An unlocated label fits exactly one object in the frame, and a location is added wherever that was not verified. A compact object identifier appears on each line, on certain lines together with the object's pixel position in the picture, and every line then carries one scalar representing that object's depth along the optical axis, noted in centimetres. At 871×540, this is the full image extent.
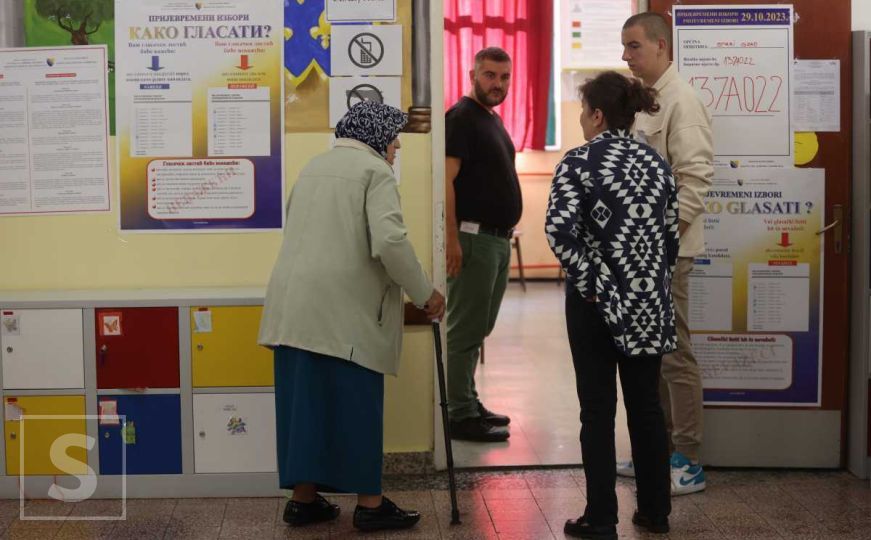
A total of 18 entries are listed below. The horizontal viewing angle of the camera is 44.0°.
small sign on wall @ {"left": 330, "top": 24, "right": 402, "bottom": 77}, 392
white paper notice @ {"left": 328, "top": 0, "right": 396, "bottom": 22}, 391
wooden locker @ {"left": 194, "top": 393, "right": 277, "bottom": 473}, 373
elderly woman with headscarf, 323
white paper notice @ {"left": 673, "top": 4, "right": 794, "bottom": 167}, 400
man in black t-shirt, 462
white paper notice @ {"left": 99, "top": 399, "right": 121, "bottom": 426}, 371
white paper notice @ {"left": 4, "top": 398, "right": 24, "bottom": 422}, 372
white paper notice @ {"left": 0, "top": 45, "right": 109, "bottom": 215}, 395
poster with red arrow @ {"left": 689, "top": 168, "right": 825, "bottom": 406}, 405
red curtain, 1049
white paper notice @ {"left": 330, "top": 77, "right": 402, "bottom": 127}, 394
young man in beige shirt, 371
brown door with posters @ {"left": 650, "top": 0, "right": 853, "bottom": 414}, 400
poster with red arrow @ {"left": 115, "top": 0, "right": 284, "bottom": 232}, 394
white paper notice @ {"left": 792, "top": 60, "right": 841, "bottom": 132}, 402
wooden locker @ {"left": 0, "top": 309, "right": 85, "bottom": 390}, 371
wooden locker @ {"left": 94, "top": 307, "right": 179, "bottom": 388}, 371
